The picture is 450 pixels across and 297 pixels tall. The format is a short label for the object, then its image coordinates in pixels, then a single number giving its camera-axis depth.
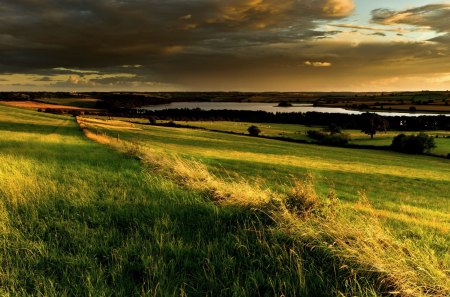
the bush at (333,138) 97.00
